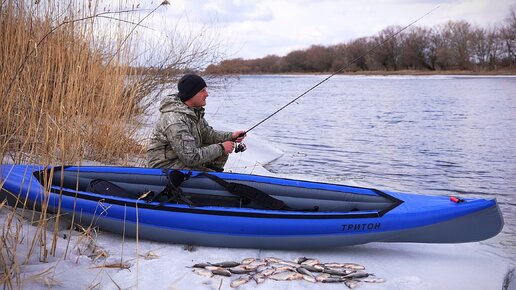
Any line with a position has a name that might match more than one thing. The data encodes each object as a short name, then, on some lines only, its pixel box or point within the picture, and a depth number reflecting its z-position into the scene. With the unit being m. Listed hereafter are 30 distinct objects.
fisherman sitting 3.86
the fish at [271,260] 3.17
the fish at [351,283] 2.87
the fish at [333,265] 3.14
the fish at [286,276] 2.90
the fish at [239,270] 2.96
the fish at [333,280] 2.90
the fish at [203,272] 2.90
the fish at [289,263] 3.13
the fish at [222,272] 2.92
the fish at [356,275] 2.98
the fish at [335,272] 3.00
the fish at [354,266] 3.12
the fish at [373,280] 2.97
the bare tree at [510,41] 36.38
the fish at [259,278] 2.86
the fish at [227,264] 3.04
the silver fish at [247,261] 3.12
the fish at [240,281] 2.81
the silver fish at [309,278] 2.90
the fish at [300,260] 3.20
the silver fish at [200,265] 3.01
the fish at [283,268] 3.00
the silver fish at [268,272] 2.93
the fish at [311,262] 3.13
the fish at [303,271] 2.97
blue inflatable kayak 3.36
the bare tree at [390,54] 40.24
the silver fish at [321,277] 2.91
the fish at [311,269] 3.04
